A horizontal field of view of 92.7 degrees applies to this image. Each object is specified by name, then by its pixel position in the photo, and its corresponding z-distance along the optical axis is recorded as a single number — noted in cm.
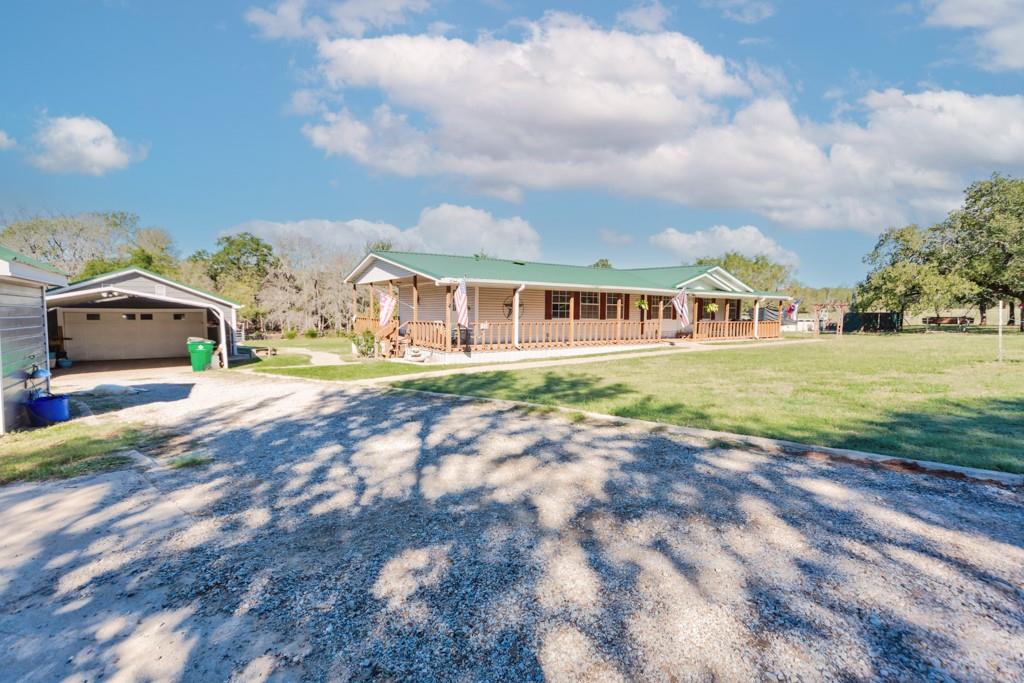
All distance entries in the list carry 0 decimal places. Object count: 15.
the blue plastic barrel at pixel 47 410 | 742
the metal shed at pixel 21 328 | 680
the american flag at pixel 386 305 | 1777
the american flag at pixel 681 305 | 2255
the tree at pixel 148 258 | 3309
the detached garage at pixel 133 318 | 1465
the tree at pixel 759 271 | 5259
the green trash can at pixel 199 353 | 1463
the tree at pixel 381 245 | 4075
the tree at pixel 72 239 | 3284
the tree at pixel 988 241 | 3048
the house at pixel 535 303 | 1733
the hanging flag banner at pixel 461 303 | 1555
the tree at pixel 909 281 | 3048
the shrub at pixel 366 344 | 1800
